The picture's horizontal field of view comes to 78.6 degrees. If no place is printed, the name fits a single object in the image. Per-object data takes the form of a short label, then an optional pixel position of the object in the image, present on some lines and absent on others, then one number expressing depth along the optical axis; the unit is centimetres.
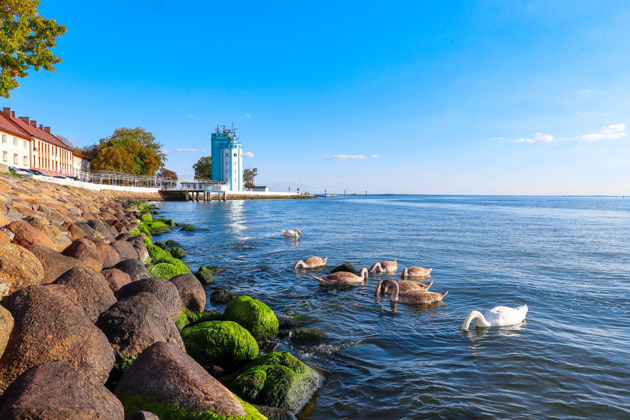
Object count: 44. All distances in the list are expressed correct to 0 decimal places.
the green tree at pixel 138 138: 9744
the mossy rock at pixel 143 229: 2526
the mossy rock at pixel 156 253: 1597
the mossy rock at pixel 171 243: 2242
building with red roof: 5691
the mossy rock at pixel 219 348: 708
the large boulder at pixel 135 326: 571
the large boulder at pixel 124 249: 1236
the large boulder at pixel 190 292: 973
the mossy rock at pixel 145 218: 3412
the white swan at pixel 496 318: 952
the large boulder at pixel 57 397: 356
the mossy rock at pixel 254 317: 865
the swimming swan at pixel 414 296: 1187
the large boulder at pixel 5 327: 443
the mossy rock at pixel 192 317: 855
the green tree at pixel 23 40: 1838
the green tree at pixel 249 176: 16148
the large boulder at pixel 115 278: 809
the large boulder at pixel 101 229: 1622
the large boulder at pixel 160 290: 784
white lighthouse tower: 11881
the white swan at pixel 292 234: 2769
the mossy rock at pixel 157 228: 2966
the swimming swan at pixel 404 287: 1264
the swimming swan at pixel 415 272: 1552
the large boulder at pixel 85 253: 956
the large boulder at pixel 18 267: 642
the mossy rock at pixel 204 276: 1433
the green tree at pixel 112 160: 8112
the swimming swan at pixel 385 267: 1627
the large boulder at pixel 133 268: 975
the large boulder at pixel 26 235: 927
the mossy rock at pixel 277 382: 595
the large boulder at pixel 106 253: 1062
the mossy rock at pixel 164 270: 1203
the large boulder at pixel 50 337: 450
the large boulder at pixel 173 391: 447
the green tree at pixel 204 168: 13525
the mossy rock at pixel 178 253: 1972
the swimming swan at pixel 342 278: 1406
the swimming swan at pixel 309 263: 1722
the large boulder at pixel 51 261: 773
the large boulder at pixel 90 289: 655
